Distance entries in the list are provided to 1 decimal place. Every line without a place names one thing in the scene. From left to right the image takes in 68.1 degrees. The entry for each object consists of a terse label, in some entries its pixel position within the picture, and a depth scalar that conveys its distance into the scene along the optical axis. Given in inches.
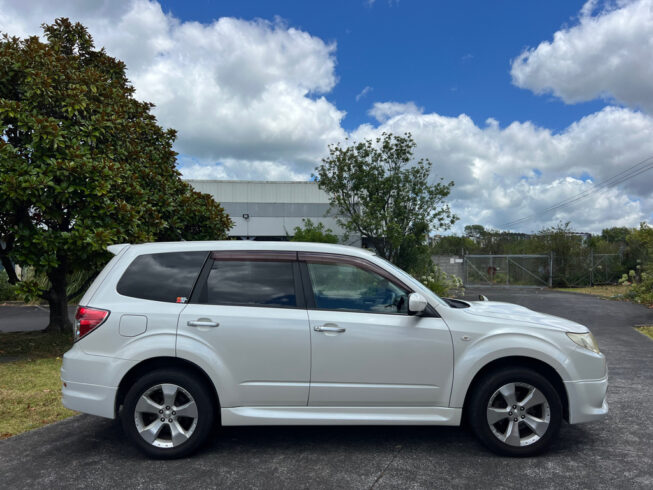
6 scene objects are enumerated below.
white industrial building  1095.0
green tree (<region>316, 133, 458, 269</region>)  778.2
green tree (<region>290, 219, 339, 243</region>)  789.9
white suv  154.3
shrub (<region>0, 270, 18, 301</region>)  697.0
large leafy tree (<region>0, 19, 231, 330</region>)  289.6
